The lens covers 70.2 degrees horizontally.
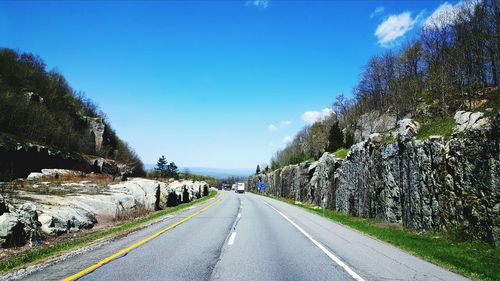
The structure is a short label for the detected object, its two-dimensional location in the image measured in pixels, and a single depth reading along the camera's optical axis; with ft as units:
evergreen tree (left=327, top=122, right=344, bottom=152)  208.16
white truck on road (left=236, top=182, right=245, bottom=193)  328.70
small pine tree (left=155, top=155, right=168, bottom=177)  397.54
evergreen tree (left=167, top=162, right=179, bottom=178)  401.74
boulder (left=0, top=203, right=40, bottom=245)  35.62
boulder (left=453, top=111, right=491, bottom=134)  46.09
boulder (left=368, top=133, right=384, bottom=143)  86.45
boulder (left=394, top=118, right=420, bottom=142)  68.39
